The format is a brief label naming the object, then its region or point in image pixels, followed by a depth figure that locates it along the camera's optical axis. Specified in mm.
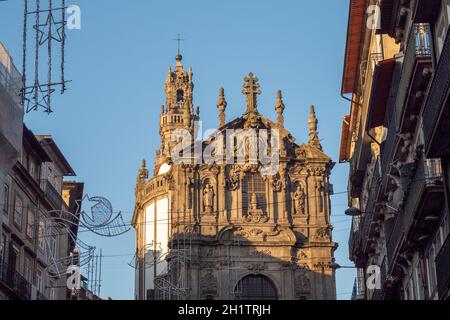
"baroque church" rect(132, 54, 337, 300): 59281
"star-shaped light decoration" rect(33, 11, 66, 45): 32250
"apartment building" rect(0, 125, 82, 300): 37406
